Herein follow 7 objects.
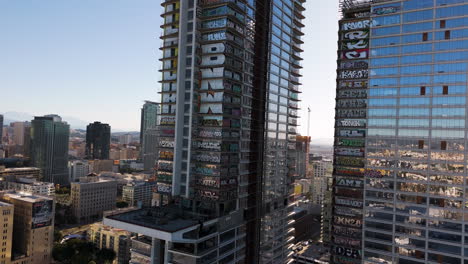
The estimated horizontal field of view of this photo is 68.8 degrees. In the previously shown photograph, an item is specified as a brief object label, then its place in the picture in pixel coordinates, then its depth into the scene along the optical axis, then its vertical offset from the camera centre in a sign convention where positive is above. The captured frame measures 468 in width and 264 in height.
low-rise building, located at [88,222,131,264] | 135.62 -43.39
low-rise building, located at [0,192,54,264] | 130.25 -37.32
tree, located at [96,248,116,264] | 132.62 -46.99
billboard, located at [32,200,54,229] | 131.25 -31.42
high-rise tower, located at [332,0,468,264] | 84.38 +3.26
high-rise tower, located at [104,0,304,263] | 76.31 +1.95
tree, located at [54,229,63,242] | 157.62 -47.32
